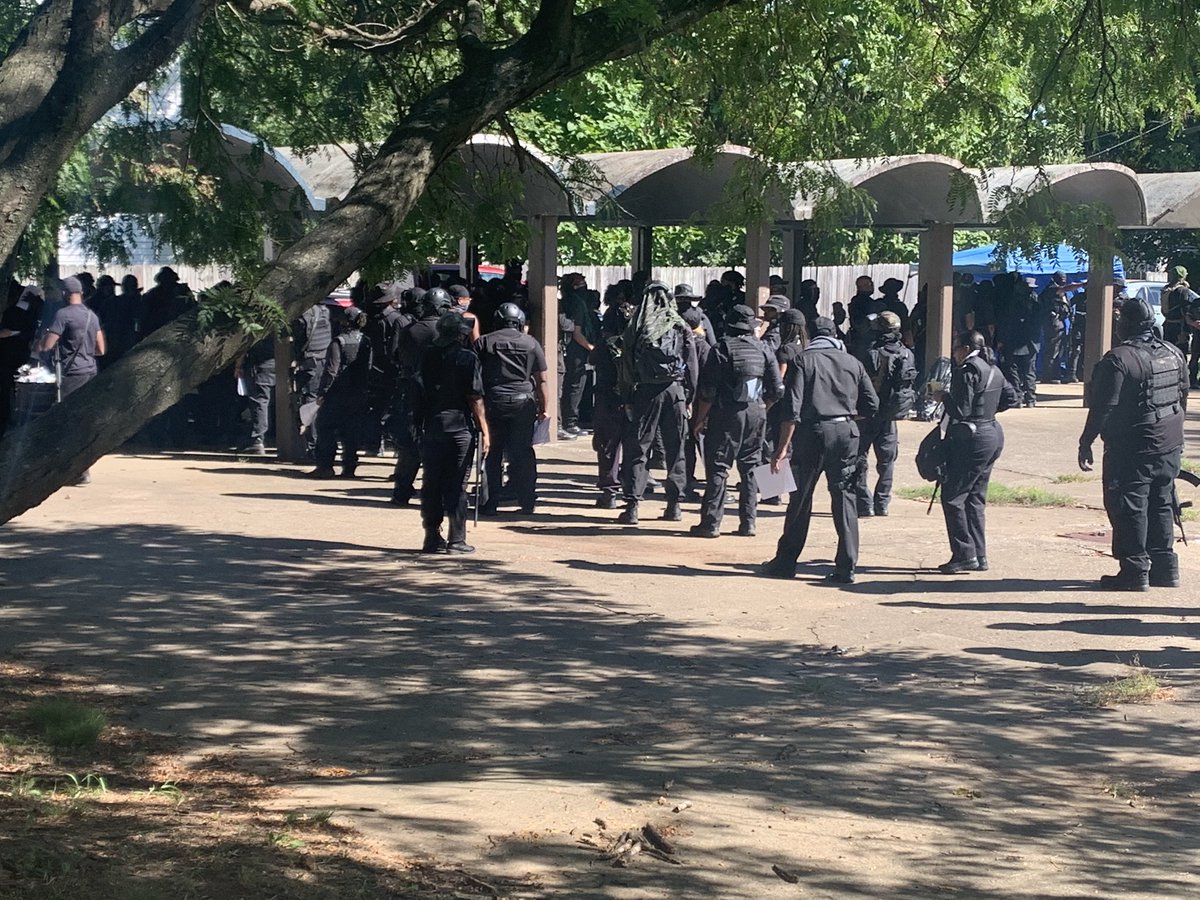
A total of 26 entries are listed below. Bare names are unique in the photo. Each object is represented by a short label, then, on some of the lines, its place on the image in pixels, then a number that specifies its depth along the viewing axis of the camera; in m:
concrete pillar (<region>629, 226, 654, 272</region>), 23.12
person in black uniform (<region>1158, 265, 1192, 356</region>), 26.12
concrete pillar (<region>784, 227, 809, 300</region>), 24.83
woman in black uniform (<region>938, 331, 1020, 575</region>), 11.23
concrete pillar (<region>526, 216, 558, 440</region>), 18.75
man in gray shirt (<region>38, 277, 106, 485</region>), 15.22
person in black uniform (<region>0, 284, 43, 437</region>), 13.80
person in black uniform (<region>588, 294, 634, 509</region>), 13.98
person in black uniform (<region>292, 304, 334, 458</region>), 16.73
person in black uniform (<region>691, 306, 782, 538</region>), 12.52
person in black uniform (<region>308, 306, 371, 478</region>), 15.44
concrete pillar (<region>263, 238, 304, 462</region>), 17.08
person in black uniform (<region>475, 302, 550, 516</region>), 13.32
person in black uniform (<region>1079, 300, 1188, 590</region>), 10.45
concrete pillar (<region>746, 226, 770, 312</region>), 19.52
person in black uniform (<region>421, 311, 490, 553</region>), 11.72
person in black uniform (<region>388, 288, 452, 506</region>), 13.93
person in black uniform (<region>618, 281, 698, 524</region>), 13.02
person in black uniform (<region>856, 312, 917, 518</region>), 13.77
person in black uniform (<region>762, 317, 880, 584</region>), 10.97
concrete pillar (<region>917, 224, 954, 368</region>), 22.61
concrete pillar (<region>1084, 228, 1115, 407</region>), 24.36
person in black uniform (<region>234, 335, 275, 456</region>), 17.72
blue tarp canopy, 31.47
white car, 31.20
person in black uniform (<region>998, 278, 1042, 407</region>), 24.98
